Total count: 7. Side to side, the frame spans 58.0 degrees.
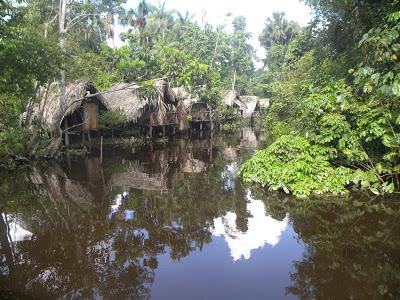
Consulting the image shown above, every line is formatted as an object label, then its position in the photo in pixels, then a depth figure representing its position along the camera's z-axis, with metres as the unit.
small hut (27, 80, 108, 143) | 18.53
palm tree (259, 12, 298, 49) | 49.44
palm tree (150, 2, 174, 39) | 44.60
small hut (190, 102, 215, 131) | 31.50
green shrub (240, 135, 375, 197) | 9.08
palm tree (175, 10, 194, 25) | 48.60
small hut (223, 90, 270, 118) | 34.94
